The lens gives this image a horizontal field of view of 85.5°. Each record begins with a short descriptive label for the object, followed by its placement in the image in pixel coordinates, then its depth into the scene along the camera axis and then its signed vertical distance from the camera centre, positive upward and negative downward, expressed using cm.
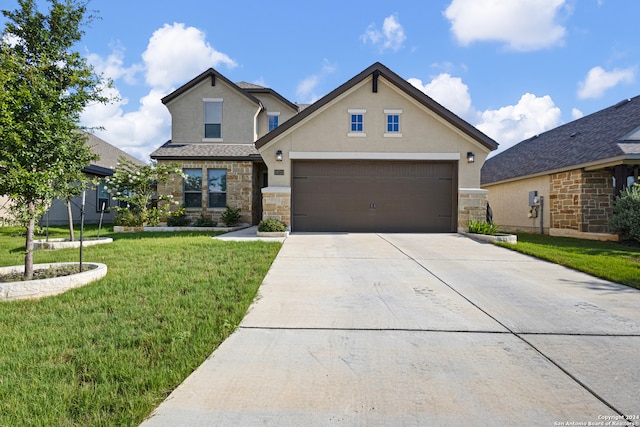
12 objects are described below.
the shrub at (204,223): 1455 -51
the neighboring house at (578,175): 1271 +171
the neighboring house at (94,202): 1786 +46
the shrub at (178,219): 1448 -36
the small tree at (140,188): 1389 +91
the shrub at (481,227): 1121 -46
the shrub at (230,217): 1469 -26
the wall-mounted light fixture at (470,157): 1230 +200
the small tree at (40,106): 515 +161
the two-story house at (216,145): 1516 +302
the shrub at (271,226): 1116 -47
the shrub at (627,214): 1122 +2
